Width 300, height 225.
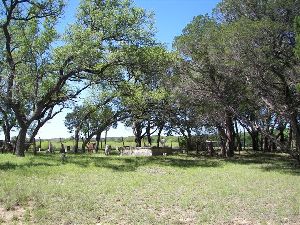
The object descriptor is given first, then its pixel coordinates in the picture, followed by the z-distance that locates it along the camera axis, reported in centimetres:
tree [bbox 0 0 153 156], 1989
